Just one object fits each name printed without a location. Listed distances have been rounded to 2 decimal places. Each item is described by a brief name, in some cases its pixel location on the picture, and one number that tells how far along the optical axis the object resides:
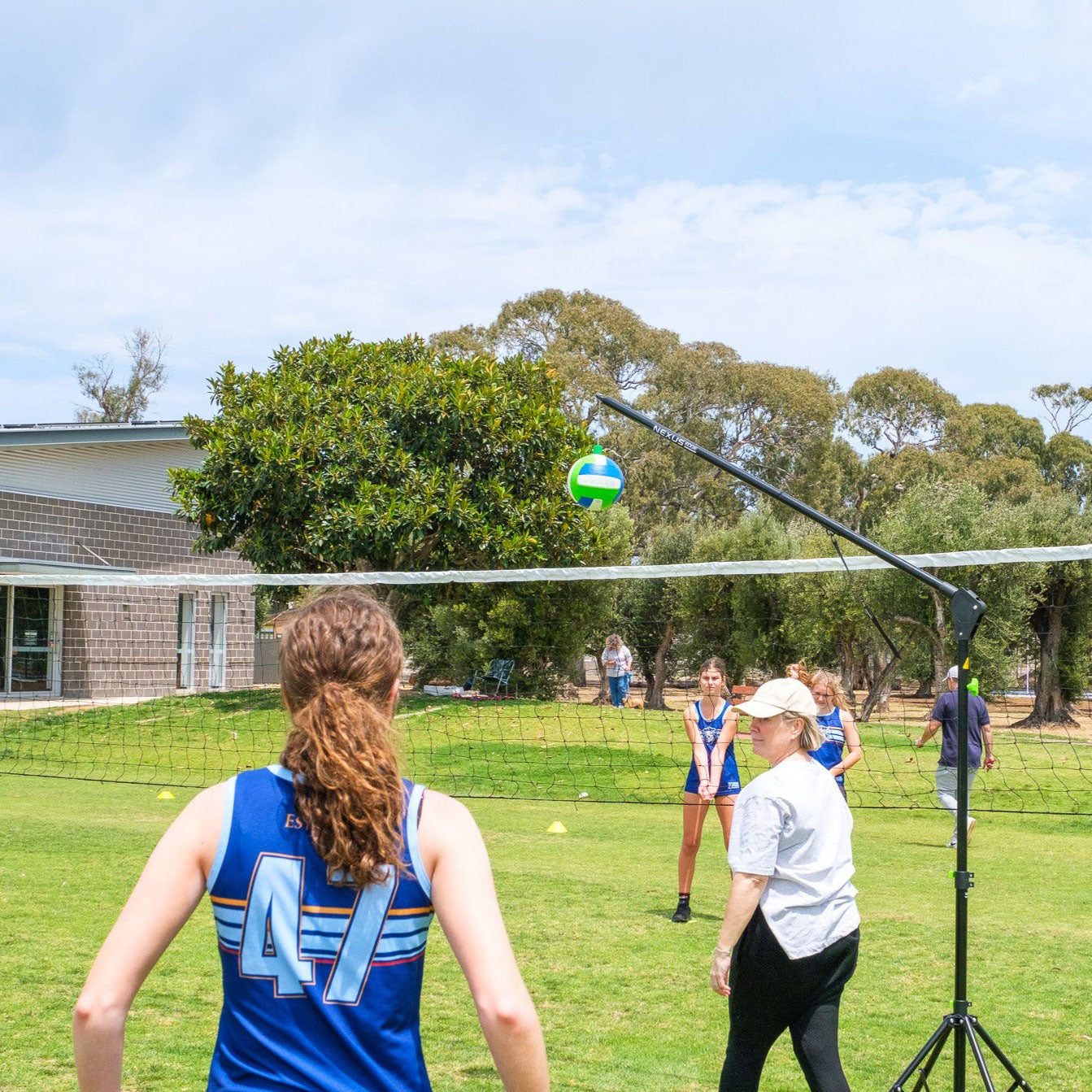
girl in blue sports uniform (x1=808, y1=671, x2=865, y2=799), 9.55
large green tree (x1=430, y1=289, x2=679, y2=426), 44.75
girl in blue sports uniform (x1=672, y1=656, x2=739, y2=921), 8.37
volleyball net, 16.62
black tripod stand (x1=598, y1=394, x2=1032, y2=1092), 4.59
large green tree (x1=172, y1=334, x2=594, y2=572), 20.94
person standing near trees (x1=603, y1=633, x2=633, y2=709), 23.27
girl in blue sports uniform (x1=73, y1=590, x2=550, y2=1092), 2.04
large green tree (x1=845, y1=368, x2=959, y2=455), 49.91
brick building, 24.64
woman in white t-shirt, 4.19
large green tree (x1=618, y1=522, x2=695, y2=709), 29.27
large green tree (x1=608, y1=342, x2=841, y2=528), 44.59
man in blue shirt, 11.51
